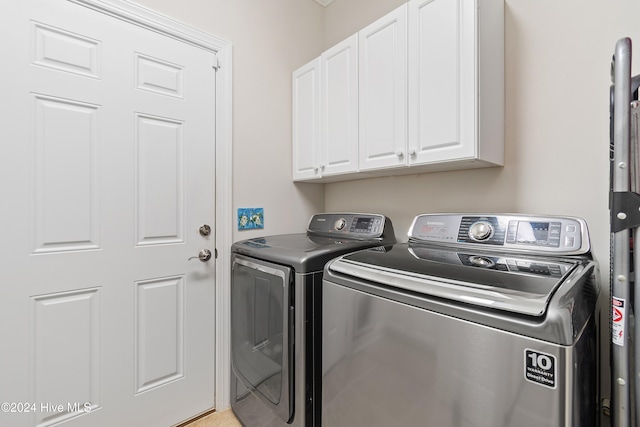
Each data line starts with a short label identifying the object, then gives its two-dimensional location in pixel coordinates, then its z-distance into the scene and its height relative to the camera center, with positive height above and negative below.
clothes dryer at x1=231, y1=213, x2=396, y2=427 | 1.30 -0.52
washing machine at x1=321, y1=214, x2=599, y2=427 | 0.68 -0.33
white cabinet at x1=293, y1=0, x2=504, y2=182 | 1.24 +0.59
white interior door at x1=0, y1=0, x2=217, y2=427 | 1.23 -0.04
